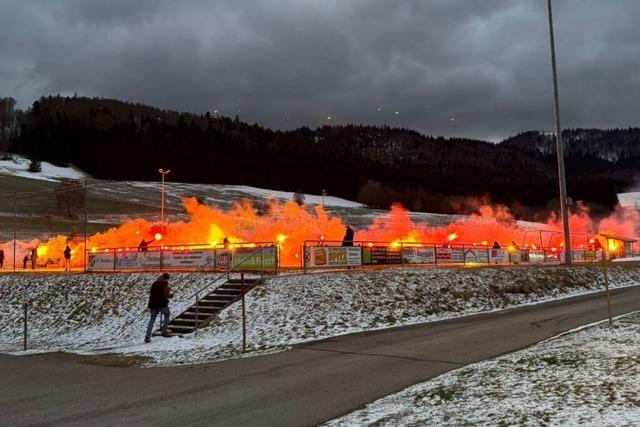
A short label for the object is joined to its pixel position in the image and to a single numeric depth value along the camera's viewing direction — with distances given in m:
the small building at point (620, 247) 60.84
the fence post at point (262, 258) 21.82
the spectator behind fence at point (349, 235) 29.06
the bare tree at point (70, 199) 85.38
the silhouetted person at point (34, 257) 44.86
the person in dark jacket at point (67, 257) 38.16
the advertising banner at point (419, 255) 28.70
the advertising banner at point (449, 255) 30.14
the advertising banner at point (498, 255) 33.47
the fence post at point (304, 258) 21.86
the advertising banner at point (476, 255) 31.75
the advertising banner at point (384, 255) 26.45
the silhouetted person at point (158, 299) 16.39
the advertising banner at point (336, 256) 23.36
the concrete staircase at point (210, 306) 17.39
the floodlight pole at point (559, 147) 29.17
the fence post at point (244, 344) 13.62
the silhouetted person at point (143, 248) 28.92
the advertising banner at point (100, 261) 29.48
